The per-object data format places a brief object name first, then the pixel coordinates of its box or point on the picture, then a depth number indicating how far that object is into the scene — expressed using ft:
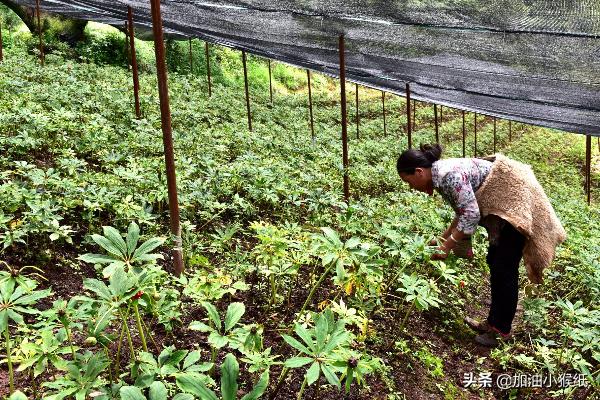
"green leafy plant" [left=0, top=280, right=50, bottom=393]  4.44
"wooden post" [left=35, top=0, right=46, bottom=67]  27.20
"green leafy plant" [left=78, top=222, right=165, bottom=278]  5.05
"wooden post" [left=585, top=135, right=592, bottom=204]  33.98
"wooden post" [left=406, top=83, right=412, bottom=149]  23.44
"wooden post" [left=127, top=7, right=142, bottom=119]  19.03
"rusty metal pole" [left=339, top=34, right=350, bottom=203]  15.10
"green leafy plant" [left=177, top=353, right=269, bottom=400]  3.87
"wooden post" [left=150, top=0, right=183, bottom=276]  7.44
